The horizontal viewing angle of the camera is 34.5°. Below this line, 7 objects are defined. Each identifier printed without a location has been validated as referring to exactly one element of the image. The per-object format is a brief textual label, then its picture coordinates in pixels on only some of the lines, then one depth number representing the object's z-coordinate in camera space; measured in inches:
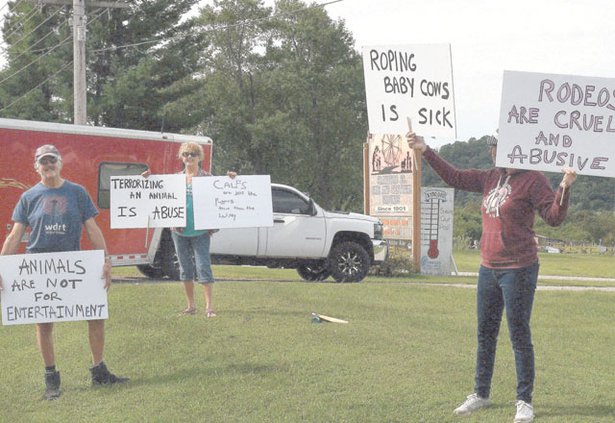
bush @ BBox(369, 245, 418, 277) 866.1
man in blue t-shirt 296.0
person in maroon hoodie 247.0
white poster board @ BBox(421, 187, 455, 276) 946.1
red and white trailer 596.4
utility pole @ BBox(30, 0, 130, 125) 944.9
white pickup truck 685.3
